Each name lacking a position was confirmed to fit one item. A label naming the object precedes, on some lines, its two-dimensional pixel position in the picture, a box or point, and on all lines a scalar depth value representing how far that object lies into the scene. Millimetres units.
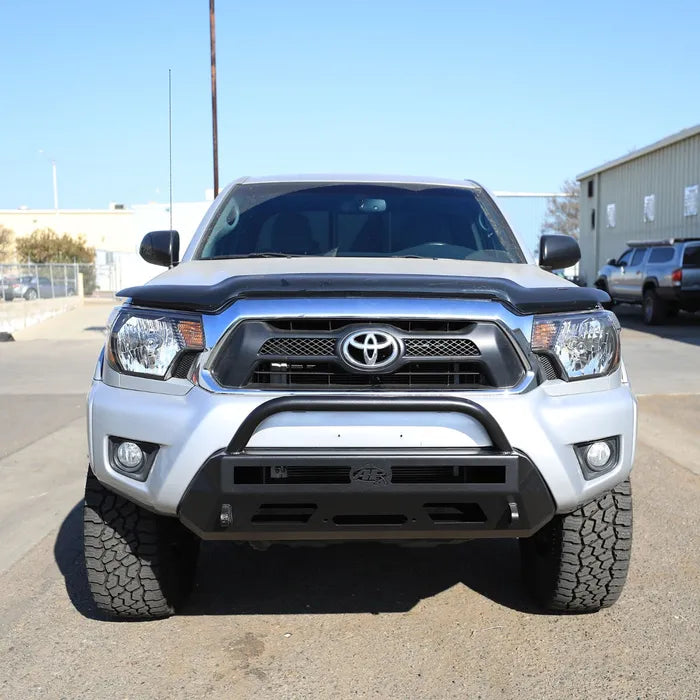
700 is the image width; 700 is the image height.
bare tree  51062
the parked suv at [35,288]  21797
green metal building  22984
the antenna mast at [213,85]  19984
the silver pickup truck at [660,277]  17875
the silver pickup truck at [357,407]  2715
